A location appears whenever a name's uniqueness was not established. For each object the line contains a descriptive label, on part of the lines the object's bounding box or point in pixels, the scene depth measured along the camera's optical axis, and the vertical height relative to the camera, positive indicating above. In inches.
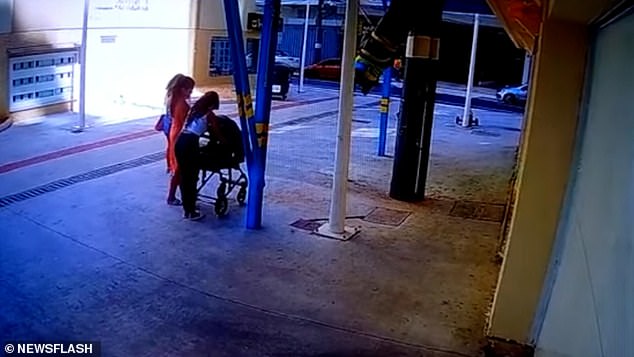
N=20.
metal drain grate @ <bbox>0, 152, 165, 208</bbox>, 267.3 -61.0
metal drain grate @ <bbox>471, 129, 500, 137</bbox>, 536.4 -48.7
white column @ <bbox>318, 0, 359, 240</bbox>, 236.7 -29.2
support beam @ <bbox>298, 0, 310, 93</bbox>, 751.6 -18.5
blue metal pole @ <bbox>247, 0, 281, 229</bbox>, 232.8 -17.9
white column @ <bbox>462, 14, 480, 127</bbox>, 529.7 -8.0
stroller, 259.3 -38.8
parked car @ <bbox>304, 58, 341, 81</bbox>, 952.3 -19.2
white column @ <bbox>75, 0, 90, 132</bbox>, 393.4 -24.4
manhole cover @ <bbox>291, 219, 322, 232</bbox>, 253.8 -62.1
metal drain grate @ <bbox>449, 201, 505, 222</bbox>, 286.4 -59.6
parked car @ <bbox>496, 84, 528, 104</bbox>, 771.4 -25.4
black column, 294.4 -19.8
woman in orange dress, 266.5 -24.7
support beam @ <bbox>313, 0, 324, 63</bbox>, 1063.7 +31.9
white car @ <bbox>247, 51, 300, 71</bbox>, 917.8 -7.5
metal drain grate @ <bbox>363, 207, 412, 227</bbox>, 271.0 -61.3
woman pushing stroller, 251.7 -35.9
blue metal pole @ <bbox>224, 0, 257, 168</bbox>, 229.1 -9.1
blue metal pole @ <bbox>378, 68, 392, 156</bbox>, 396.5 -24.7
